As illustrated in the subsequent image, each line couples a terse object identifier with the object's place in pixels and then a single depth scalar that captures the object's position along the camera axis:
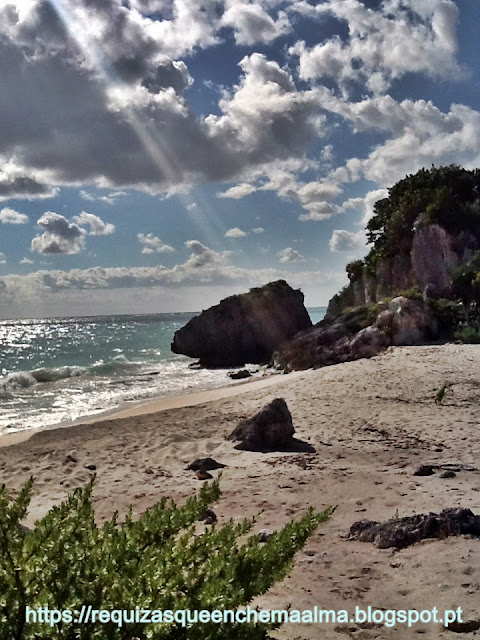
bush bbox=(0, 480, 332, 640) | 2.31
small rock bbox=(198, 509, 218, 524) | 6.39
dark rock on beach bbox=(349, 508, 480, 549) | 5.22
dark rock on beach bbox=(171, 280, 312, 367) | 42.19
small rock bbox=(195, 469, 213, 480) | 8.59
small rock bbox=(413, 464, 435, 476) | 7.95
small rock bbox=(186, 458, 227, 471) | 9.07
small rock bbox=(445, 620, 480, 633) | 3.62
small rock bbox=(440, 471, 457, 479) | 7.71
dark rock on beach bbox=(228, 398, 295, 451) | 10.52
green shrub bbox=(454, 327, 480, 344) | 25.38
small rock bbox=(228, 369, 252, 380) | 29.33
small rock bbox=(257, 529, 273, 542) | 5.59
